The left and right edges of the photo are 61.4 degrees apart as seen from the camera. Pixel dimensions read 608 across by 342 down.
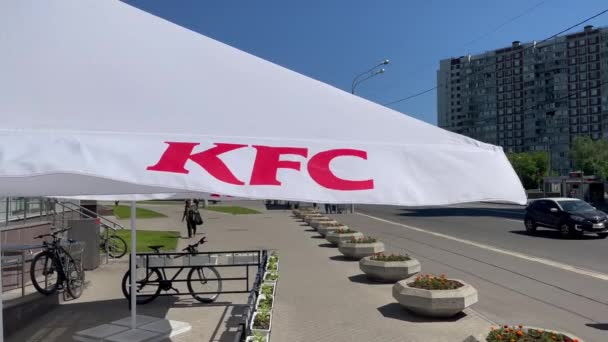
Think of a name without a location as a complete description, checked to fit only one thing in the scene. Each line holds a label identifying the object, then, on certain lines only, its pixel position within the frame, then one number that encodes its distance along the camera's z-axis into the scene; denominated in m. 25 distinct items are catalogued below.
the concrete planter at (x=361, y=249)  13.68
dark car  18.30
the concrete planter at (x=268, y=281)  7.92
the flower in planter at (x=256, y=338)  4.57
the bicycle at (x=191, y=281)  8.30
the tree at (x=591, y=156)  74.32
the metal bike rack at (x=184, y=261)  8.14
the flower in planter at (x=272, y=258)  9.90
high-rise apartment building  122.06
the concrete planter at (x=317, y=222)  22.68
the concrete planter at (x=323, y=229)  19.62
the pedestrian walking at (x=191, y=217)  21.09
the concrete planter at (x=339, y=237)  15.97
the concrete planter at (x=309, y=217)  27.23
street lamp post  36.91
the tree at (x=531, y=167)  83.56
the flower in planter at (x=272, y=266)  9.21
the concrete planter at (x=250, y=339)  4.49
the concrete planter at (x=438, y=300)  7.39
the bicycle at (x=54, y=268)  7.88
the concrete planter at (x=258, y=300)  6.28
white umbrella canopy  2.07
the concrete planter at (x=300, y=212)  32.40
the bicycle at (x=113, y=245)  13.57
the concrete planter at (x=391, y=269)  10.29
